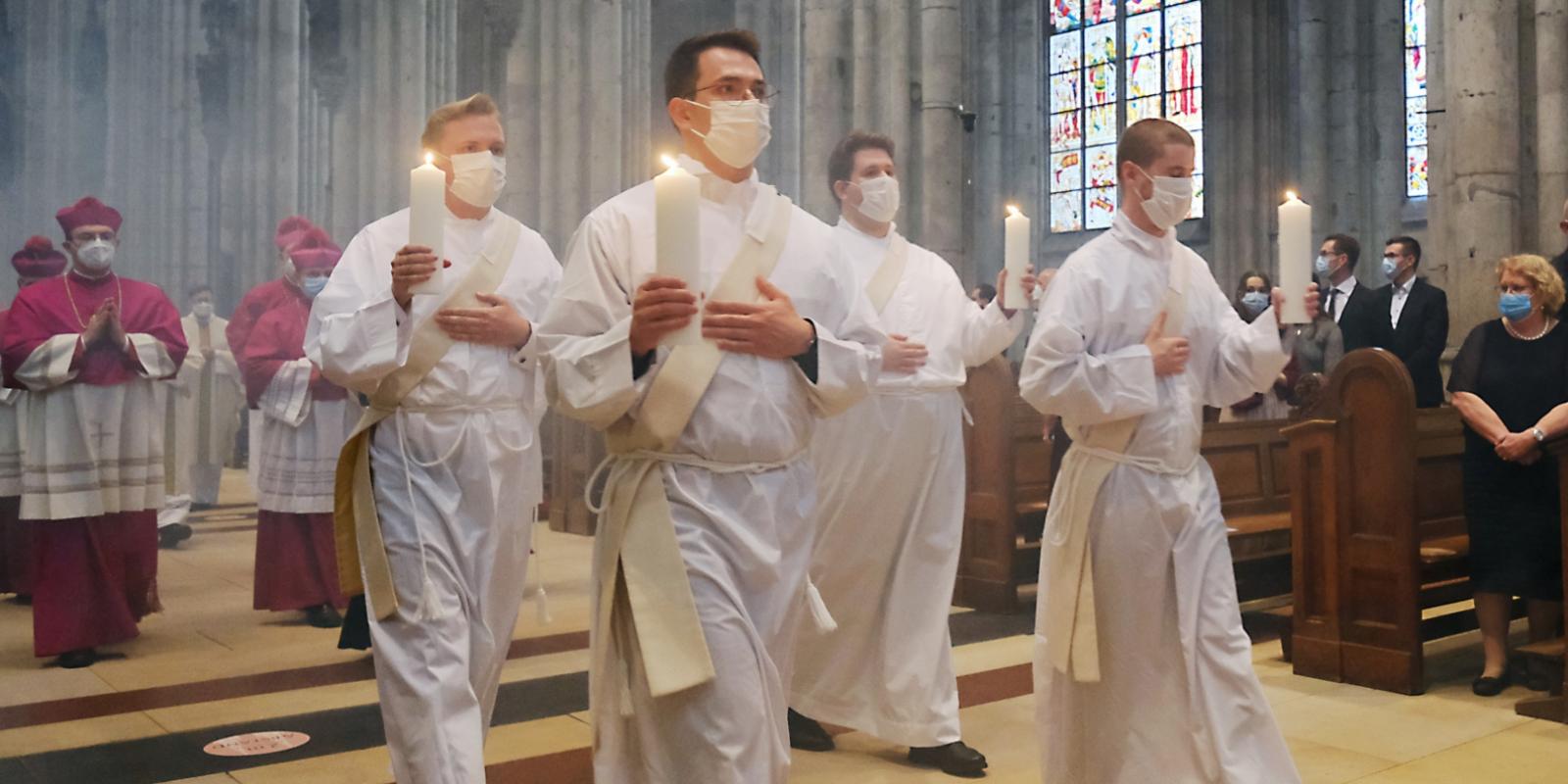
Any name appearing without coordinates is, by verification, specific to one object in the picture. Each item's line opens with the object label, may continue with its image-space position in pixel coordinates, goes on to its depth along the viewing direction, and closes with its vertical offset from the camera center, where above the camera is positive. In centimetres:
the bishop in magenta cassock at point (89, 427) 624 -3
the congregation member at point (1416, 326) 807 +50
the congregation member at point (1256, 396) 947 +12
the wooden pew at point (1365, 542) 570 -56
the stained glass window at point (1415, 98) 1834 +419
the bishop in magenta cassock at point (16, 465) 756 -24
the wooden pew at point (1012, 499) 735 -47
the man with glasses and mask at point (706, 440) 267 -5
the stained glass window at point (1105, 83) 2097 +523
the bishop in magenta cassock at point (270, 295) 741 +69
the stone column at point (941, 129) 1031 +217
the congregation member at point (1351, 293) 842 +75
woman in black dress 562 -19
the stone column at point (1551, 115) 874 +189
